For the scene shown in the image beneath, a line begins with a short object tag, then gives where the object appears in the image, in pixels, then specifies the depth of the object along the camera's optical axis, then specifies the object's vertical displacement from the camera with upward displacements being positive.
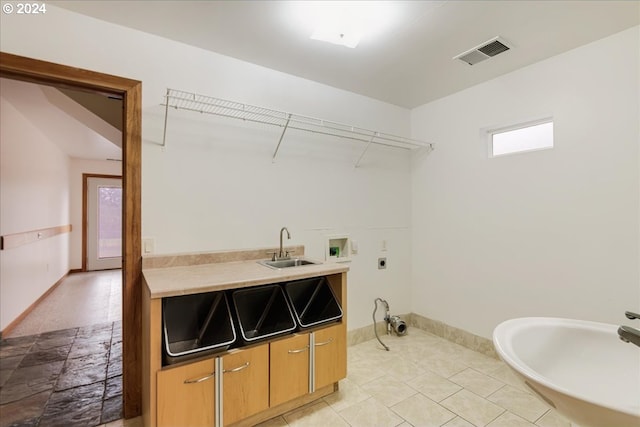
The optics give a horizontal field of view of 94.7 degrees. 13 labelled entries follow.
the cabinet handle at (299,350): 1.83 -0.85
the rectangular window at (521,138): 2.44 +0.68
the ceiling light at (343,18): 1.70 +1.21
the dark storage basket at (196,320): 1.74 -0.64
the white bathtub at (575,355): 1.12 -0.58
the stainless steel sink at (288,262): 2.28 -0.37
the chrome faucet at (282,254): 2.42 -0.32
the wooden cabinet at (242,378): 1.45 -0.92
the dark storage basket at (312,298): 2.18 -0.63
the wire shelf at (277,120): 2.10 +0.81
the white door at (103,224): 6.64 -0.17
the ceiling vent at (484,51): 2.06 +1.20
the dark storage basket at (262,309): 1.99 -0.66
